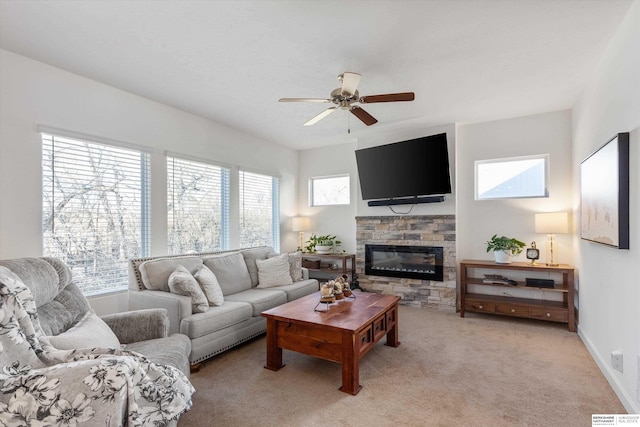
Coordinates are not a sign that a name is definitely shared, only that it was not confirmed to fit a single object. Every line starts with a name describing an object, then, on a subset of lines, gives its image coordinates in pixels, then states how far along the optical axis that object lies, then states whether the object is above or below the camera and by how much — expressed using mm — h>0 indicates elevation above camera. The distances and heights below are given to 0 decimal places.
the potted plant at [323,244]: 5391 -531
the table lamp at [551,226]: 3699 -165
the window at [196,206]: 3830 +123
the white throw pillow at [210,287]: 3033 -706
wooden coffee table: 2287 -935
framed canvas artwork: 2068 +136
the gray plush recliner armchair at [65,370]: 1079 -595
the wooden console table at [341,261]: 5050 -802
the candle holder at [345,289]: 3172 -770
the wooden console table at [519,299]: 3584 -1114
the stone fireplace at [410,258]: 4453 -674
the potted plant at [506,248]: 3973 -454
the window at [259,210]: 4895 +77
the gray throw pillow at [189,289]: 2789 -666
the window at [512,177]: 4156 +485
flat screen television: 4238 +648
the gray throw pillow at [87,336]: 1453 -605
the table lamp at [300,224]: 5680 -175
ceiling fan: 2442 +991
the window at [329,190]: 5613 +438
